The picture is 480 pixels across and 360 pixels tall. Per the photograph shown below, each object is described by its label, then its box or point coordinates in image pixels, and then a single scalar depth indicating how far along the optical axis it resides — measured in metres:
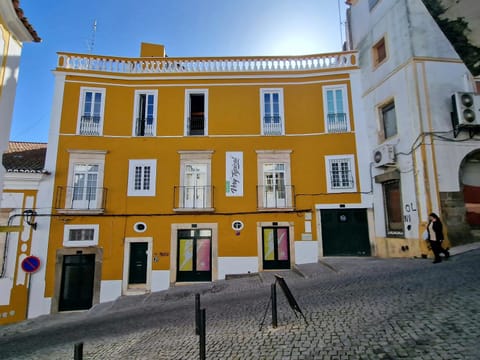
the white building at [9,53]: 5.34
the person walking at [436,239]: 8.14
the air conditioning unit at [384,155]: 10.86
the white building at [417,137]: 9.61
